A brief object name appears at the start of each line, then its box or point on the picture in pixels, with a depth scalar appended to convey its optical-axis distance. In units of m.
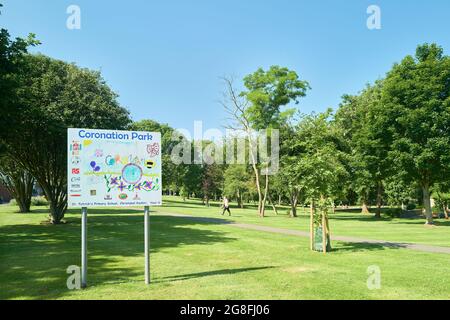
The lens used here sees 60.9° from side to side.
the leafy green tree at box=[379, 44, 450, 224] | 27.34
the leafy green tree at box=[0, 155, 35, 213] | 37.74
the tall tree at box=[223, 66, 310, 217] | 39.84
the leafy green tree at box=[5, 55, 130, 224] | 22.81
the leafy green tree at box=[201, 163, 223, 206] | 71.08
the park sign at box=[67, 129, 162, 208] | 8.84
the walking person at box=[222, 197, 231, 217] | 36.84
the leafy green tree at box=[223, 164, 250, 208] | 58.20
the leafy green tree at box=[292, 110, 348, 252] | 14.14
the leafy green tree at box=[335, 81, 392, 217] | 32.41
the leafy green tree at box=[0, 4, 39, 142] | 15.60
